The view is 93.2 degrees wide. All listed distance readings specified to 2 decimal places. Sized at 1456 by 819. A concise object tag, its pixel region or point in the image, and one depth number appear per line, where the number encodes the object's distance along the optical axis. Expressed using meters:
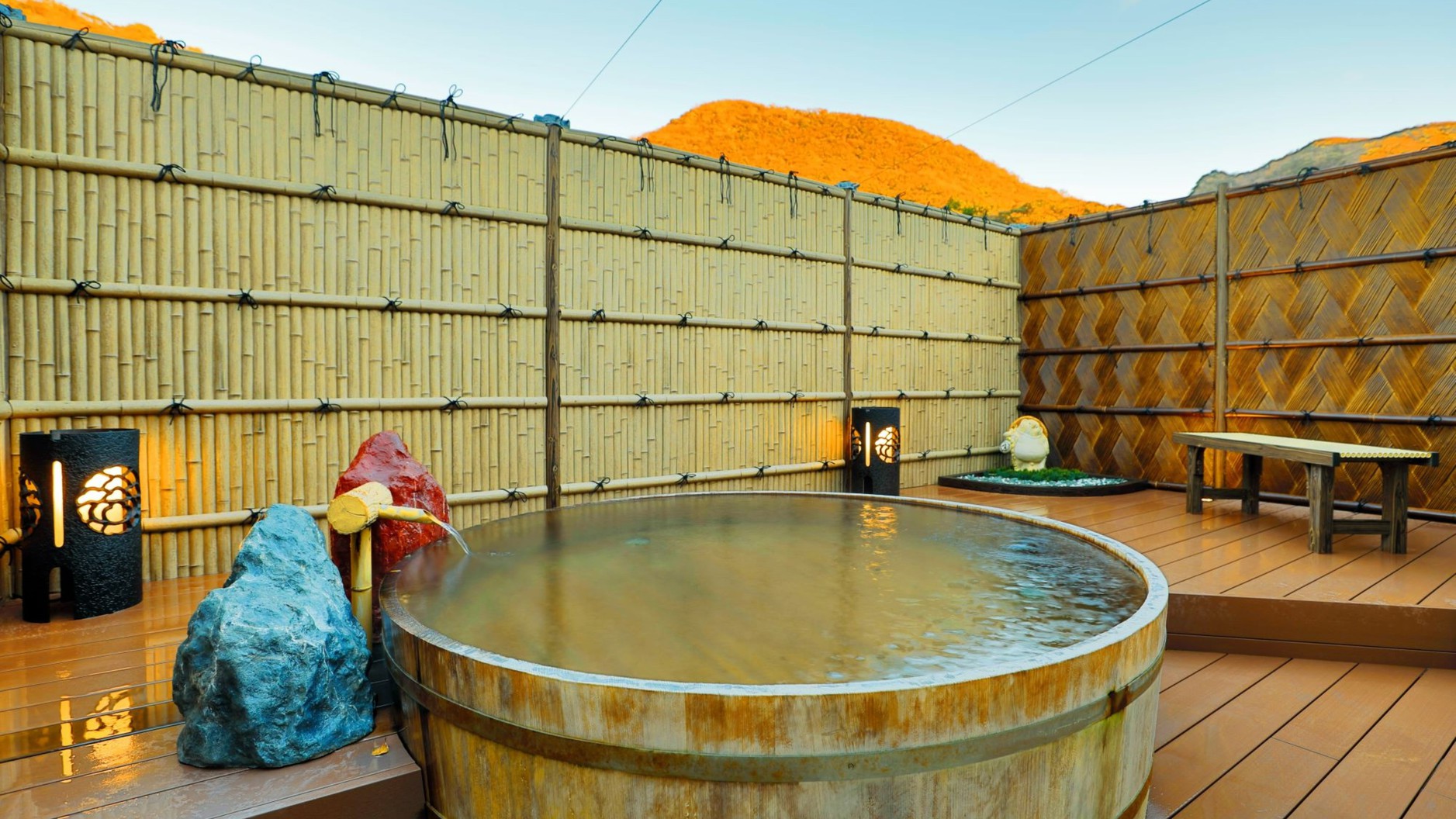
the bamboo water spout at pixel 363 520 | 1.86
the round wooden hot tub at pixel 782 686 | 1.15
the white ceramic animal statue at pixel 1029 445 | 6.07
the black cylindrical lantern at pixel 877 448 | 5.24
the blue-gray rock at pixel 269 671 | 1.44
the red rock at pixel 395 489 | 2.30
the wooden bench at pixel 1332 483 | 3.31
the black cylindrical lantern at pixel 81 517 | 2.49
